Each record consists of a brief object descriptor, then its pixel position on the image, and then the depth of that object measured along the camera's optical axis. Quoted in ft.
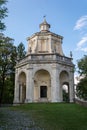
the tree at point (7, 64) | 74.13
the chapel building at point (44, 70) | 57.15
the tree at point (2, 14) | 27.41
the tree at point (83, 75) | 57.87
